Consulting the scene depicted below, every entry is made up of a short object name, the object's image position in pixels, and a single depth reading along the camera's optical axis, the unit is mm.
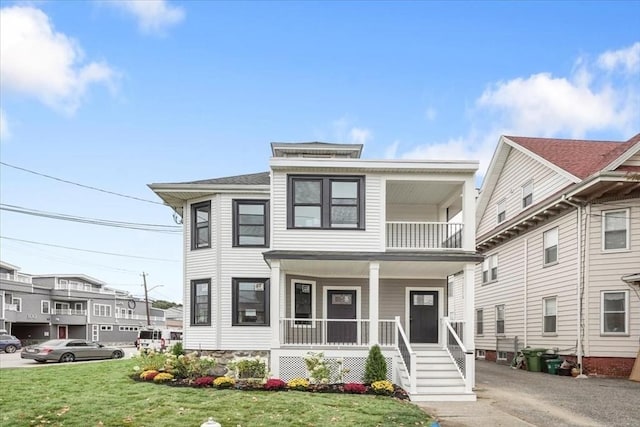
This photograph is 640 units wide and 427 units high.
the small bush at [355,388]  13469
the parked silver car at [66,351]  26453
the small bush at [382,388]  13445
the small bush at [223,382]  13625
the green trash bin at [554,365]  18953
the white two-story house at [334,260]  15195
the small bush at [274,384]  13594
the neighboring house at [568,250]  17656
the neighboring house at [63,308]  50531
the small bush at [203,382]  13758
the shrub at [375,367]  14266
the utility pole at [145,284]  60359
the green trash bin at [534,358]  20078
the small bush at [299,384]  13734
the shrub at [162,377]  14414
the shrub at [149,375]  15044
